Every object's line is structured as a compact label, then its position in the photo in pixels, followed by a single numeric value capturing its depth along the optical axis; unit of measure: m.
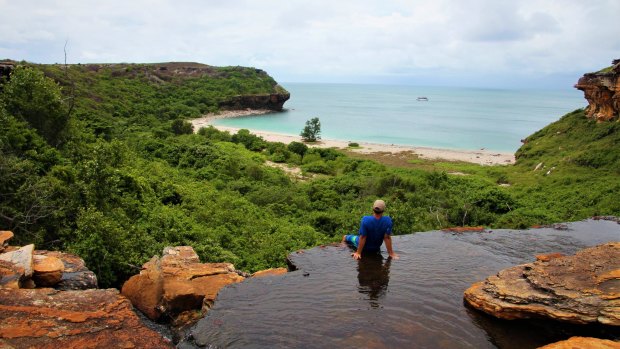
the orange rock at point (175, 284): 7.32
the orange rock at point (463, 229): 11.72
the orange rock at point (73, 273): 7.73
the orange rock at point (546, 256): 8.38
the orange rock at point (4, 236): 8.27
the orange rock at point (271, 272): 8.48
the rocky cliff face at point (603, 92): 34.00
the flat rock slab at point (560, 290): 5.74
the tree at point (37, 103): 17.75
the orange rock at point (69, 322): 5.41
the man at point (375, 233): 8.90
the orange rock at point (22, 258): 7.23
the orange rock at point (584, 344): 4.94
